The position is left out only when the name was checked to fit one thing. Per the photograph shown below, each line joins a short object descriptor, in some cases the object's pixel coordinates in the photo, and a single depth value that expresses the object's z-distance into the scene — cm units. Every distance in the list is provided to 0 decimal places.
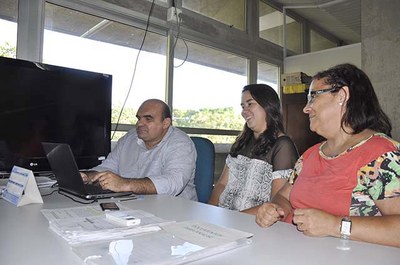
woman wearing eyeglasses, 90
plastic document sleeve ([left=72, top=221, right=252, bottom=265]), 67
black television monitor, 146
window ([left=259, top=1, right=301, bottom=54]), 430
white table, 71
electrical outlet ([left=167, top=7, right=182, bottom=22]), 297
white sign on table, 123
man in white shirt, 151
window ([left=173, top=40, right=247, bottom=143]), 323
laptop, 127
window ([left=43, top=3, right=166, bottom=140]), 238
